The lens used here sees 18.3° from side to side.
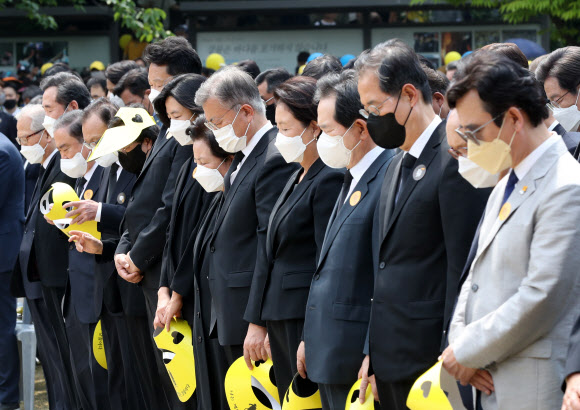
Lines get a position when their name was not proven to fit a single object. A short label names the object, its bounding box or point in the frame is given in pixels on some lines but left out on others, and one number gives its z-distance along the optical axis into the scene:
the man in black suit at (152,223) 11.02
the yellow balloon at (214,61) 25.24
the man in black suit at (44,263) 13.31
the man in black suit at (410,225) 6.86
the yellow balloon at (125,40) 30.61
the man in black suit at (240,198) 9.33
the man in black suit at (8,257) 14.20
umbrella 18.66
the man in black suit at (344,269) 7.80
